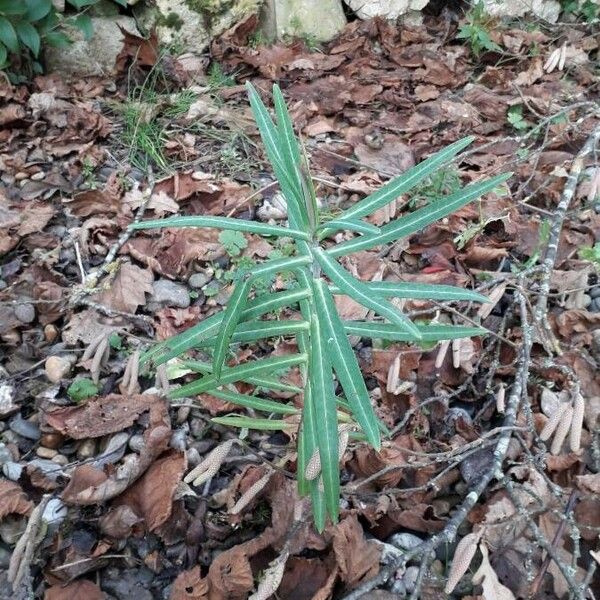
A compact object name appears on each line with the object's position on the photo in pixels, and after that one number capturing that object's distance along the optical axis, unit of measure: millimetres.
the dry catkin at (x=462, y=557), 401
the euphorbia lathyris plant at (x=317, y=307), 365
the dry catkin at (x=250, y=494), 448
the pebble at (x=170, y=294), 654
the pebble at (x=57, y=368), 581
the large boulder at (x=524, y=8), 1093
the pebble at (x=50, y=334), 615
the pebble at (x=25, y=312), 624
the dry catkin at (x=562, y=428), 473
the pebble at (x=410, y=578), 462
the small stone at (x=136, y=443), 536
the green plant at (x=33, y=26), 792
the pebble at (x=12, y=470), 516
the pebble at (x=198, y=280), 674
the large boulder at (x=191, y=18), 957
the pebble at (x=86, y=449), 537
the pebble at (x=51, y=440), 535
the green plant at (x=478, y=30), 1010
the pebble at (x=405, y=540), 484
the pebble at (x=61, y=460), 531
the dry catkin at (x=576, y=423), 469
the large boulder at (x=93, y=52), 914
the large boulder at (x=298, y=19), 1030
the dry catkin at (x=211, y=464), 449
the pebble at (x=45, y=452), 535
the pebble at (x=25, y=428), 546
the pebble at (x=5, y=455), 528
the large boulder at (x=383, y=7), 1071
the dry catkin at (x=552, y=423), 475
